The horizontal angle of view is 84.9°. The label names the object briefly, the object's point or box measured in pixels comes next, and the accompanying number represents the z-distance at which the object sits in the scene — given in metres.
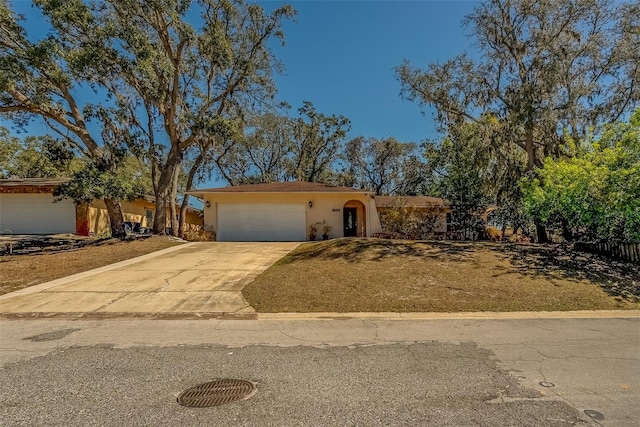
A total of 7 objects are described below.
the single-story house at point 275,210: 18.67
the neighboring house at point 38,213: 19.52
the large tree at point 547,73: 13.78
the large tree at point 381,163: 32.19
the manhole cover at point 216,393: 3.15
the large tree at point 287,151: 28.78
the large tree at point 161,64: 13.43
